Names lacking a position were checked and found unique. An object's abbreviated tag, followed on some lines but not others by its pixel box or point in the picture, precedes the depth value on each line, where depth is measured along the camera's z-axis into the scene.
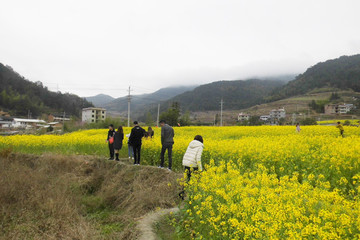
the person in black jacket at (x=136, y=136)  9.23
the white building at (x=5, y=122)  58.66
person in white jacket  6.13
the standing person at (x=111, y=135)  10.76
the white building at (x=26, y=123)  62.19
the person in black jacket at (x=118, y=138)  10.26
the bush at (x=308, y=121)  42.17
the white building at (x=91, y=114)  86.59
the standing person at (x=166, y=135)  8.20
